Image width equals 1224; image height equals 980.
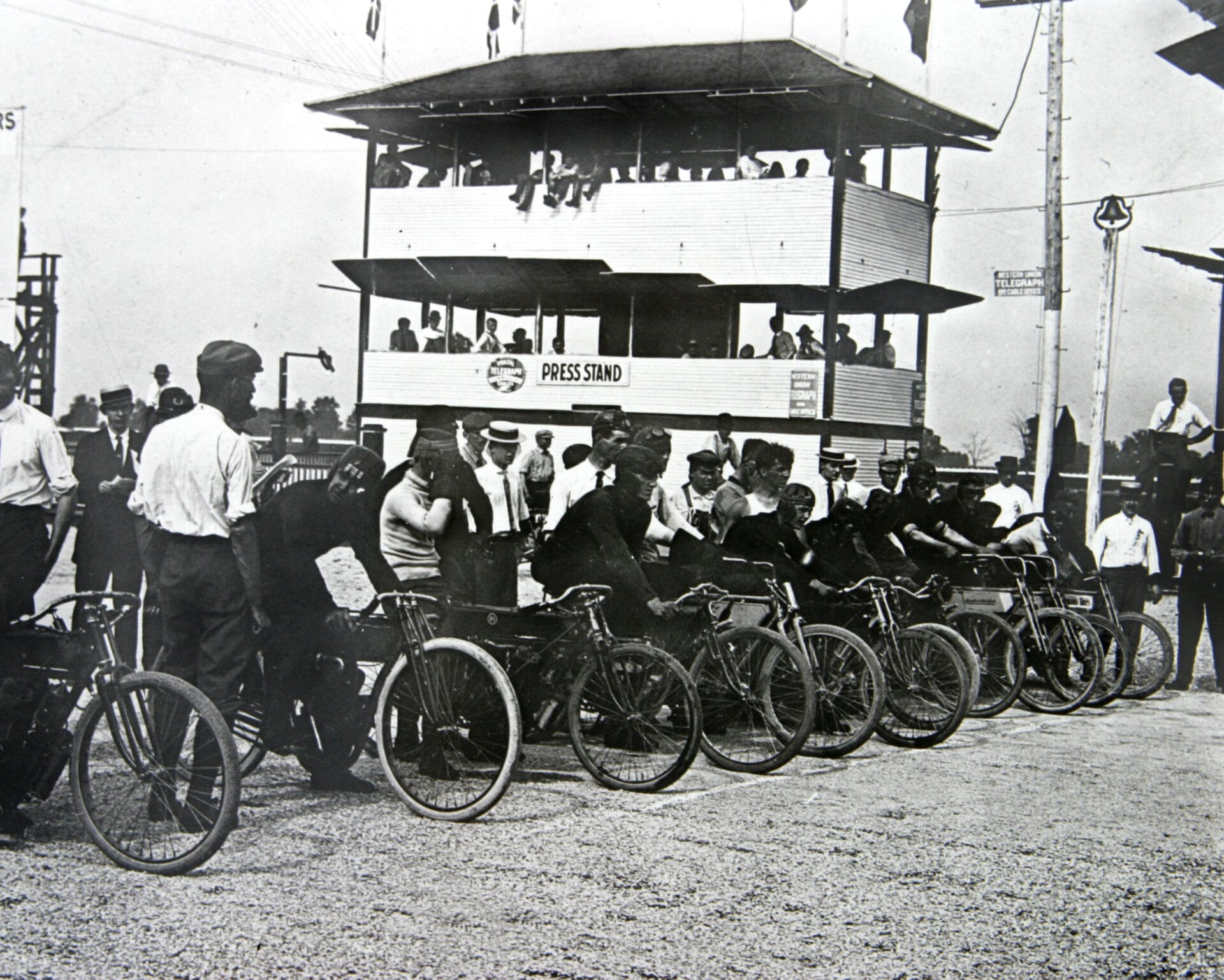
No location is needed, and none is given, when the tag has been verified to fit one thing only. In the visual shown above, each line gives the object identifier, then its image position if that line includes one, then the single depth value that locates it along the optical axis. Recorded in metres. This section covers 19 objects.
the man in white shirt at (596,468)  7.29
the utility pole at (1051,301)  9.77
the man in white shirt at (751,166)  17.59
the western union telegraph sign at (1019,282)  9.64
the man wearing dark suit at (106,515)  8.06
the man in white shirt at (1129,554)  11.24
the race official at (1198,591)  10.88
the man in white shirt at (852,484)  10.14
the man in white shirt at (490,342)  10.09
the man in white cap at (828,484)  9.56
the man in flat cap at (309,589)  5.65
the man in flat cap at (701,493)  7.88
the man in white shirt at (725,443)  9.37
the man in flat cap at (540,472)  9.52
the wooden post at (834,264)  11.14
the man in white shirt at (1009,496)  11.19
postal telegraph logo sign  9.80
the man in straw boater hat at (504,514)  7.21
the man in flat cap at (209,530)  4.99
